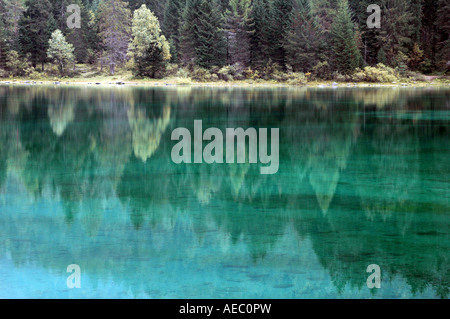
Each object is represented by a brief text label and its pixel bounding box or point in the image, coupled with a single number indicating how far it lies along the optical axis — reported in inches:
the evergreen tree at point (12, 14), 3636.8
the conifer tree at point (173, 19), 3671.3
